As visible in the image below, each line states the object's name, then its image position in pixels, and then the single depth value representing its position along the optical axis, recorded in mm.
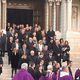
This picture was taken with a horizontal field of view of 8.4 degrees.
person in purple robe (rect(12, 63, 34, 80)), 16000
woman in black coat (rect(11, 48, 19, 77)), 23558
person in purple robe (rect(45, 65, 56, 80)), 17075
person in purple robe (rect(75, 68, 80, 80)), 19662
